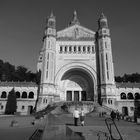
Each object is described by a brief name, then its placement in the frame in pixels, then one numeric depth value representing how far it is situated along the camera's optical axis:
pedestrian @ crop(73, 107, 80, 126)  11.99
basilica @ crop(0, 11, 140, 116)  34.09
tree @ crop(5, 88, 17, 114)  34.09
